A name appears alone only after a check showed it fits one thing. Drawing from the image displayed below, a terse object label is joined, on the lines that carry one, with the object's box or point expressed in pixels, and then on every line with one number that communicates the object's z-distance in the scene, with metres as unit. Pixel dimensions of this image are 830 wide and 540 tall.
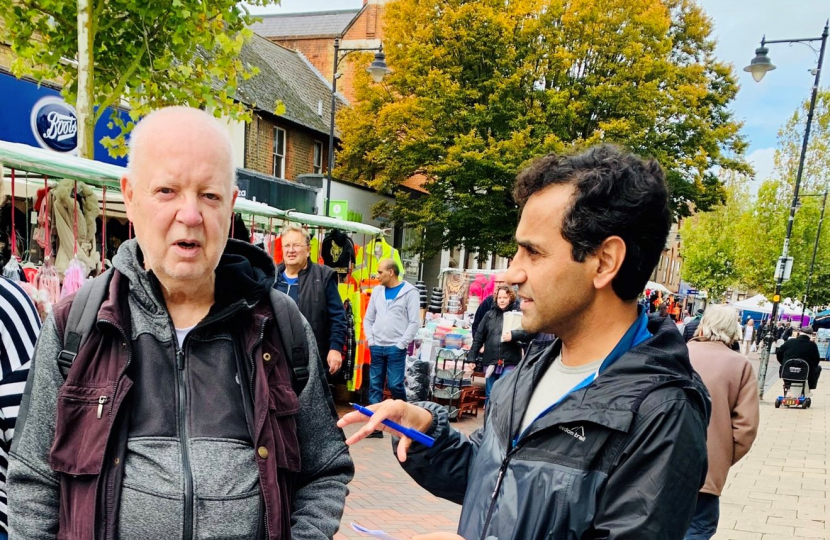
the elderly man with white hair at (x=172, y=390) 1.38
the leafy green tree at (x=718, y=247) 36.84
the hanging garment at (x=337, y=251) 8.12
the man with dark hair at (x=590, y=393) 1.19
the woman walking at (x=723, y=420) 3.52
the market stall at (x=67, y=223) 4.21
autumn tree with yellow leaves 17.58
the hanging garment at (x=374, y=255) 8.95
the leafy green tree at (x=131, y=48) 5.92
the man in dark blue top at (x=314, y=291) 5.56
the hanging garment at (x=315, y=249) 8.68
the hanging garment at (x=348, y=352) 7.21
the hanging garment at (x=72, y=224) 5.09
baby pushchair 11.70
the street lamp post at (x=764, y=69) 13.59
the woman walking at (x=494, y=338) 6.88
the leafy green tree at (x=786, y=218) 26.77
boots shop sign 9.87
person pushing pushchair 11.92
